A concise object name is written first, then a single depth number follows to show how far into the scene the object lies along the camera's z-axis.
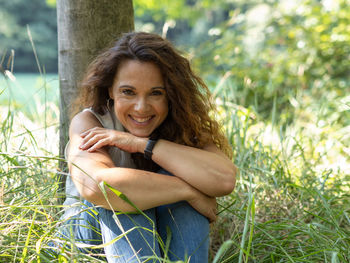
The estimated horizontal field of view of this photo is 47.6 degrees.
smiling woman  1.61
